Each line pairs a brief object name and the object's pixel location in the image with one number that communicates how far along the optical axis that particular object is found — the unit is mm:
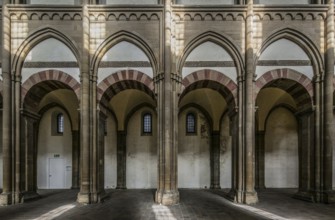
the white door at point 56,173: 14812
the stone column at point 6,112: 9715
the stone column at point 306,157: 10203
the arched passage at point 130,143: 14664
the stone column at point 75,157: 14555
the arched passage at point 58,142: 14586
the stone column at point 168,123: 9617
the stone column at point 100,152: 10303
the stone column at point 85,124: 9758
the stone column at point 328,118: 9734
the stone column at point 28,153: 10281
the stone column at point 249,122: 9703
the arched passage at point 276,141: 14765
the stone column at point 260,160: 14768
